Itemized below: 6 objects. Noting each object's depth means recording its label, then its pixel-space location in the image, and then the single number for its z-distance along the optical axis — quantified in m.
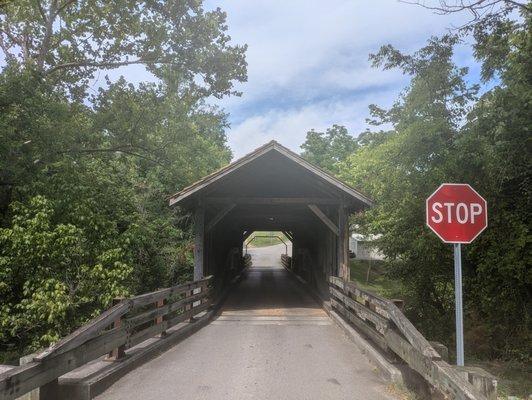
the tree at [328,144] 69.38
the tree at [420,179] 11.09
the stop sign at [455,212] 5.75
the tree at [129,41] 16.67
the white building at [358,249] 36.86
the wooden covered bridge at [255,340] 4.88
